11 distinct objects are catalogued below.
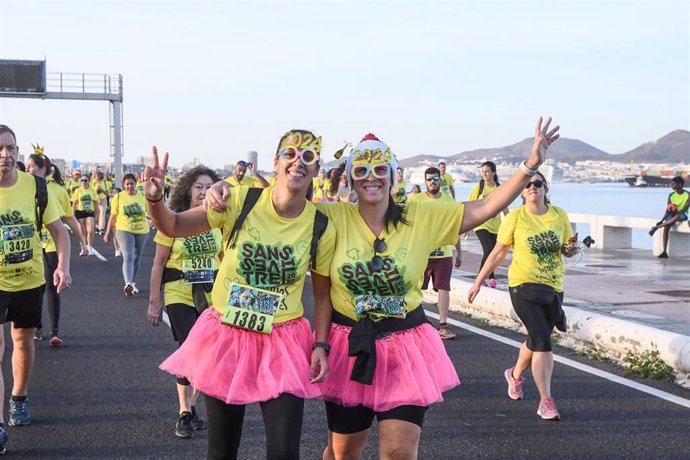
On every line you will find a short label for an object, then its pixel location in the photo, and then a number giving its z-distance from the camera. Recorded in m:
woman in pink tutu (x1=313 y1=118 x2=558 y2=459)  4.41
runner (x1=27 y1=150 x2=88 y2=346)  9.00
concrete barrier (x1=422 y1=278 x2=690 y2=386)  8.07
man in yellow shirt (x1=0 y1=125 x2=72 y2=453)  6.36
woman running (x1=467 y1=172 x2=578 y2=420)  7.17
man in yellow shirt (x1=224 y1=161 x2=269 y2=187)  14.73
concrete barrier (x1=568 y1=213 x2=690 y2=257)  21.70
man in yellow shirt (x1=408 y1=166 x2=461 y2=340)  10.32
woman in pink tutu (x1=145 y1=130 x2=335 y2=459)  4.28
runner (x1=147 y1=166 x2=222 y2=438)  6.49
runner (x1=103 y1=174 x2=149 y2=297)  14.05
